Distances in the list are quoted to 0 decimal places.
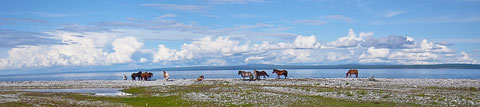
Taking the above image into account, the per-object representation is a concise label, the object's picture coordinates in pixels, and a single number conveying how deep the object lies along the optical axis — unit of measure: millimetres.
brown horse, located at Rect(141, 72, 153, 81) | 66975
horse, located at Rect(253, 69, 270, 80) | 58031
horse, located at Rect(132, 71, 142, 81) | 68956
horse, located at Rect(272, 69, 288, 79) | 62938
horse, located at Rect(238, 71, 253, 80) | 57250
